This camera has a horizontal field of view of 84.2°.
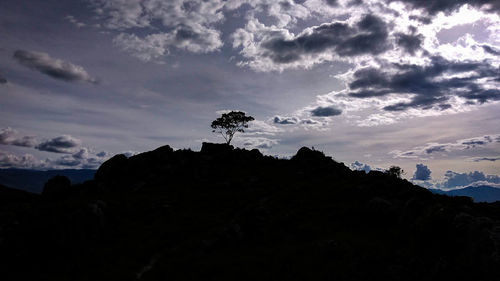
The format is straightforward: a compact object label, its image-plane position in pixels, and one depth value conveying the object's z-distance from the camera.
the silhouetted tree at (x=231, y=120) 117.62
